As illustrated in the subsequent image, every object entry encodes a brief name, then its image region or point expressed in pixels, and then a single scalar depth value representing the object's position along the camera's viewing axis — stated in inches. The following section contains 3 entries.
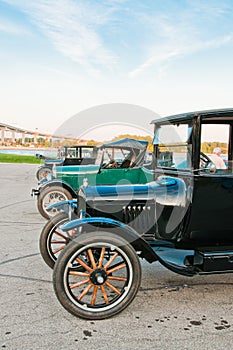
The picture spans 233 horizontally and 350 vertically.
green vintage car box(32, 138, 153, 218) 270.7
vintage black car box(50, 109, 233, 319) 116.8
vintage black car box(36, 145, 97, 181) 376.3
